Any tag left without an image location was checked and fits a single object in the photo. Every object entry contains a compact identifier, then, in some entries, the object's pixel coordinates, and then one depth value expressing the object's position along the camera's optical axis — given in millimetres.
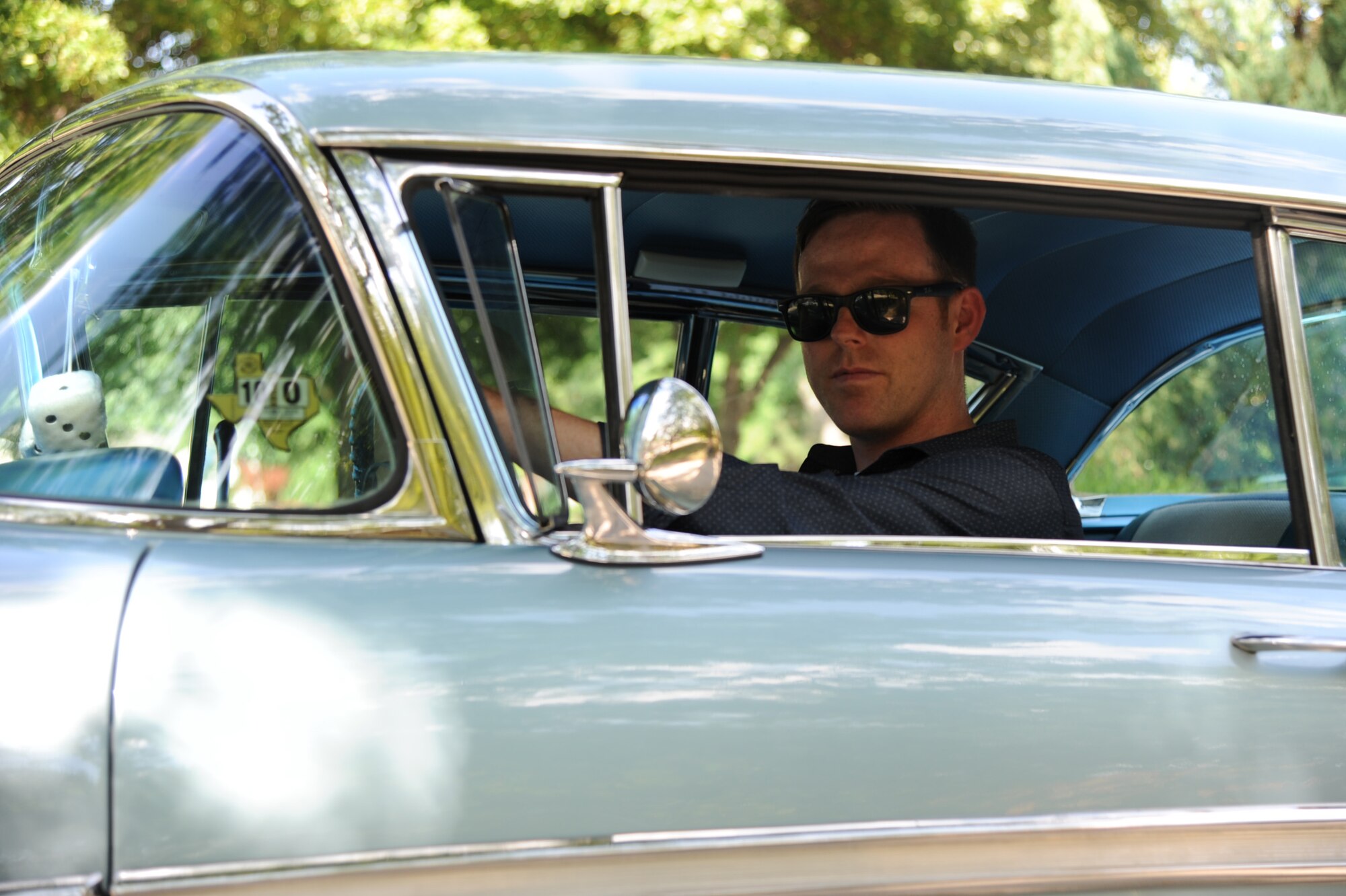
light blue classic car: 3346
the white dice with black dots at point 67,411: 3486
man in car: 3695
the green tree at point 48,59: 9912
